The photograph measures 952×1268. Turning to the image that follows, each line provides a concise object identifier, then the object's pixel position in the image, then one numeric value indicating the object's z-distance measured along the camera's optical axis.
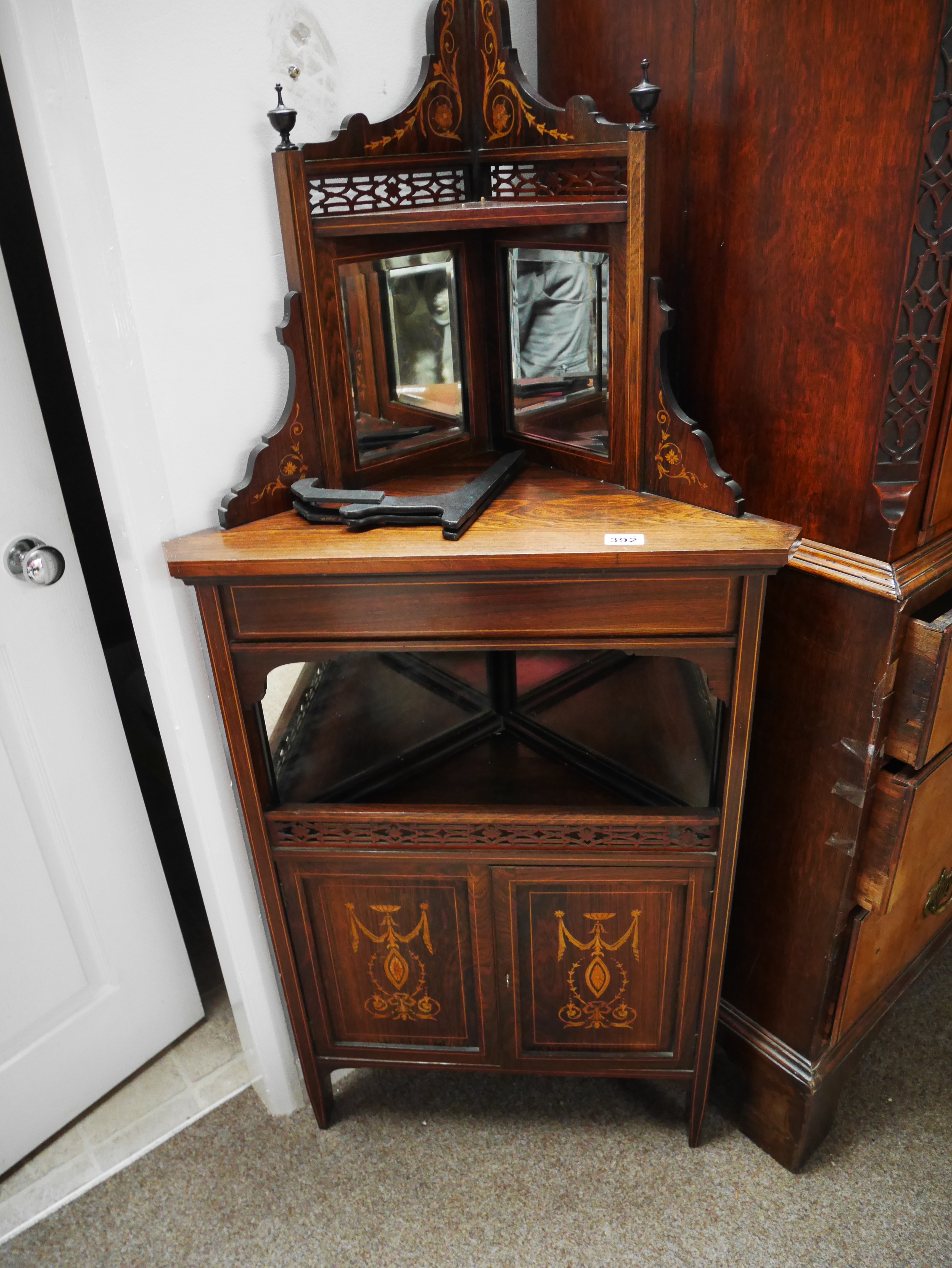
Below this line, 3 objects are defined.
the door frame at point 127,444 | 1.03
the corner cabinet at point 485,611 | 1.15
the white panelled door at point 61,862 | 1.39
